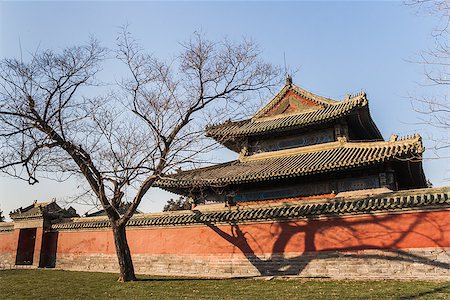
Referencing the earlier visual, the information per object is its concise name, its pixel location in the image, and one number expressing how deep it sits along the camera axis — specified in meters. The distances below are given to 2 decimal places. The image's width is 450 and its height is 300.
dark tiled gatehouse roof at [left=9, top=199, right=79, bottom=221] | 18.23
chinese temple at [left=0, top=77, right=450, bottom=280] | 10.59
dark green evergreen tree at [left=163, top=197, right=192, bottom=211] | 45.02
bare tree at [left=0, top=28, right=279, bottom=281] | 11.03
